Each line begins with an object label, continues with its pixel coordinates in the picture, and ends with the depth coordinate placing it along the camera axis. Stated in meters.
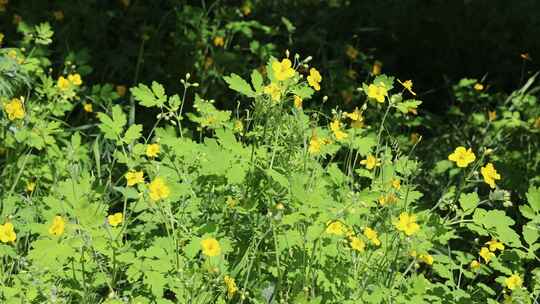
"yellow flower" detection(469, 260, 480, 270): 2.24
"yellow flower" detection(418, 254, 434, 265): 2.10
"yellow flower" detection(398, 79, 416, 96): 2.19
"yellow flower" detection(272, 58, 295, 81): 1.96
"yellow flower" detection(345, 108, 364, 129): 2.16
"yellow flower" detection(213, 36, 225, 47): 4.08
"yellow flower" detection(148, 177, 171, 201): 1.77
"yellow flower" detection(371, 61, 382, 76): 4.20
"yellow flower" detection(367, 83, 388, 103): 2.13
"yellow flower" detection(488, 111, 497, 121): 3.60
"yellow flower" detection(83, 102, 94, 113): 3.16
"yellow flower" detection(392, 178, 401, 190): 2.13
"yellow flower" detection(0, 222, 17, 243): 2.00
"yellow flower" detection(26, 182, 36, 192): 2.74
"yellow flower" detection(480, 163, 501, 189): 2.08
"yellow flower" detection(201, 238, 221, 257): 1.75
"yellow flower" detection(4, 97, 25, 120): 2.44
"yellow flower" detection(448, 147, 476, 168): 2.11
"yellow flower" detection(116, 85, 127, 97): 3.67
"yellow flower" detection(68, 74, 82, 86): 2.97
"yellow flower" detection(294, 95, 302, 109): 2.09
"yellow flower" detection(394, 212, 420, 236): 1.95
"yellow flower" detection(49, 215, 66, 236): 1.79
